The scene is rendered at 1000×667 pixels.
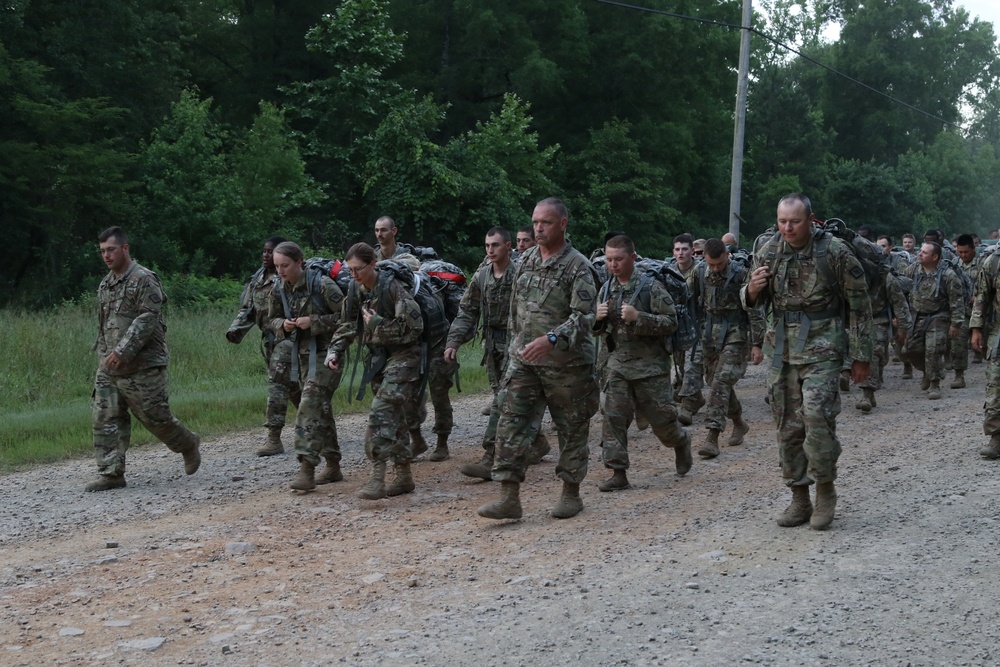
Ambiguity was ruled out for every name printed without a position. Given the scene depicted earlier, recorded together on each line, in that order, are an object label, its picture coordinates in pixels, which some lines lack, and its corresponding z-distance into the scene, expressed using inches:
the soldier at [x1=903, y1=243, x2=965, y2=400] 588.4
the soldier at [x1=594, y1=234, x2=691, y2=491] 366.0
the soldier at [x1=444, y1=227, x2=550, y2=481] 386.3
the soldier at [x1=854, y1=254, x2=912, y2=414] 607.8
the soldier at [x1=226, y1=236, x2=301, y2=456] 434.9
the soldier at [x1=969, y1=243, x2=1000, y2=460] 387.2
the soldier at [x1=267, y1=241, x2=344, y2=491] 373.7
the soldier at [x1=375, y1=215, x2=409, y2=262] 458.6
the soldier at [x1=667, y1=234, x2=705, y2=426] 463.8
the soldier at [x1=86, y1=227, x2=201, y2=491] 393.1
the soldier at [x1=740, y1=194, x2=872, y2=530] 288.0
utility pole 887.1
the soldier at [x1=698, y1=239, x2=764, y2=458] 437.4
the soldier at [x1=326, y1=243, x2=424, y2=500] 357.1
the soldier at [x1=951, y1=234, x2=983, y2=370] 542.6
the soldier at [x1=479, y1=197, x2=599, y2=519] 316.2
